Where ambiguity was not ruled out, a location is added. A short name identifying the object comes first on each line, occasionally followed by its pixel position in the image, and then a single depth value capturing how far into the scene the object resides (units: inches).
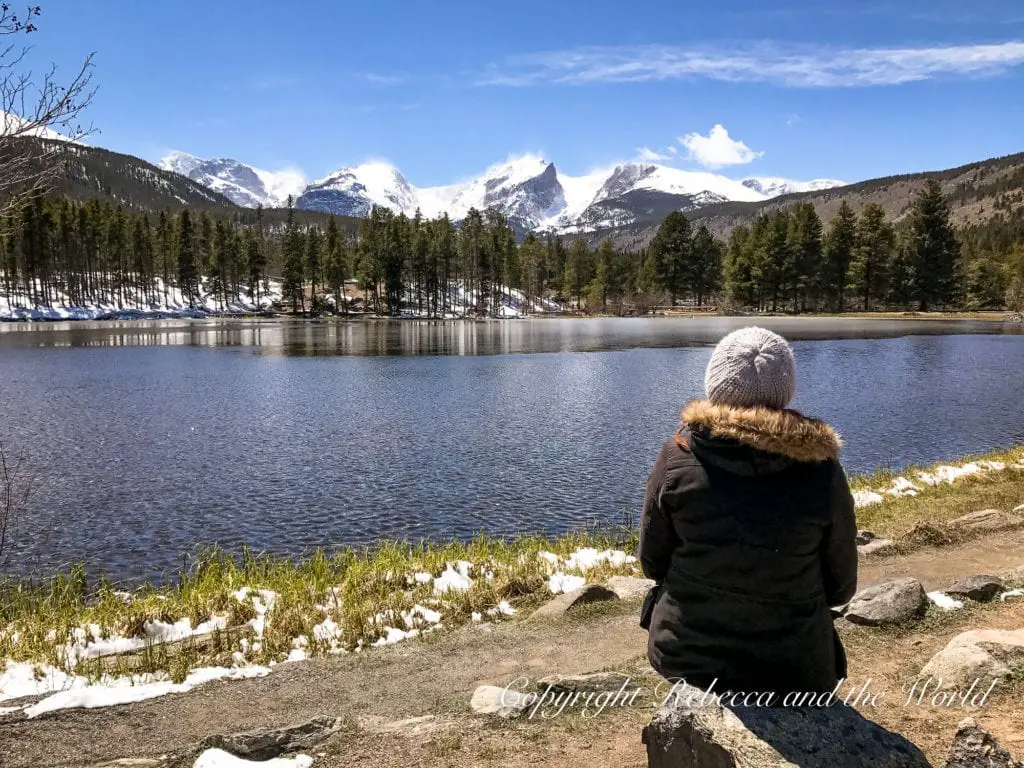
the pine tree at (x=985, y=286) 4608.8
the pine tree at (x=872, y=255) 4407.0
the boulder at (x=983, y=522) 490.9
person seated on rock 152.2
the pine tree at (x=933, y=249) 4377.5
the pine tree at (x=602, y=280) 5821.9
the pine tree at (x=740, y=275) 5093.5
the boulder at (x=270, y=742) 219.6
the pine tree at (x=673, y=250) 5713.6
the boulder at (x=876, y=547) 449.7
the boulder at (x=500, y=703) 244.8
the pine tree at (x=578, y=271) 6235.2
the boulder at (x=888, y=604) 313.7
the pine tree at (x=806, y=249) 4758.9
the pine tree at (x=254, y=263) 5290.4
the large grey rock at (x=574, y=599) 362.3
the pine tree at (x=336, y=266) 5167.3
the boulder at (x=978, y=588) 339.0
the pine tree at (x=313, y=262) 5270.7
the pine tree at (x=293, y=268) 5062.0
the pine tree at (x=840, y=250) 4682.6
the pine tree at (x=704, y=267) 5782.5
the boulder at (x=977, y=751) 163.2
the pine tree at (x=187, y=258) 5088.6
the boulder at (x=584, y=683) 255.4
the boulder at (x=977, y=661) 239.9
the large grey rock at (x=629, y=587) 381.4
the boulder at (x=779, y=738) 155.5
